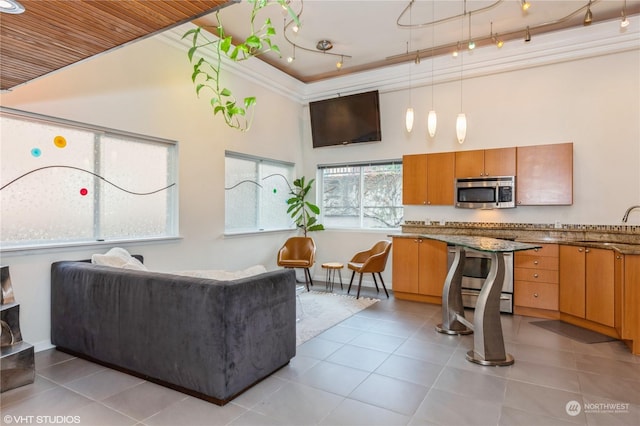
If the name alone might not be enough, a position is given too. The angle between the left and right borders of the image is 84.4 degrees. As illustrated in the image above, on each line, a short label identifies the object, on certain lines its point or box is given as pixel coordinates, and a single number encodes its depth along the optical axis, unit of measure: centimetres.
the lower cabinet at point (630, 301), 326
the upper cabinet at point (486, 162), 487
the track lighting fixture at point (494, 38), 463
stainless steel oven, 457
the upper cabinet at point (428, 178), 530
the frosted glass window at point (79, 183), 314
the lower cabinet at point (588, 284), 372
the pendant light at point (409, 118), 409
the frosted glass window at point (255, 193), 543
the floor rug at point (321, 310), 391
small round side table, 571
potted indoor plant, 639
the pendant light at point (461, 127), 384
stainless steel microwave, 486
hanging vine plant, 460
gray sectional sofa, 239
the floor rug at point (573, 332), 371
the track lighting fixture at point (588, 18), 356
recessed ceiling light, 149
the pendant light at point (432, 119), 400
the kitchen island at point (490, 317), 308
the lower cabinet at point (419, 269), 499
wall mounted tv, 596
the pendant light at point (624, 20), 380
